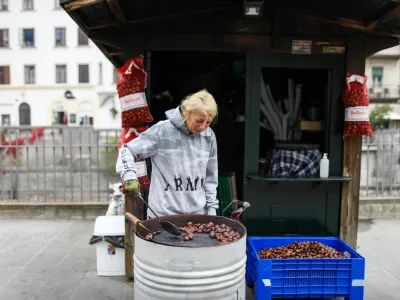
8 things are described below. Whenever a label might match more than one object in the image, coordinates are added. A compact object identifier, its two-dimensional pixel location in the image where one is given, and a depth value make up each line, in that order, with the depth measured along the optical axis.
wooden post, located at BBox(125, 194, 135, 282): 4.29
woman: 2.77
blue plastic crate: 3.47
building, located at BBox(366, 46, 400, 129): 37.16
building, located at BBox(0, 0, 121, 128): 38.78
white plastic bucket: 4.48
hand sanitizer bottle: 4.25
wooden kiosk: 4.00
